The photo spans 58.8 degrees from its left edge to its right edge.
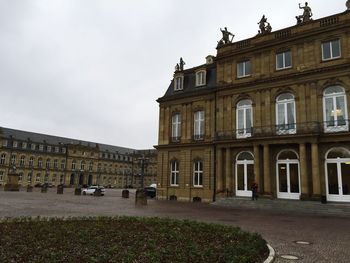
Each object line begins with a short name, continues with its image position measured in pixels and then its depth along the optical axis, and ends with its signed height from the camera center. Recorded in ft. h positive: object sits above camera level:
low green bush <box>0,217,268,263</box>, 22.52 -5.43
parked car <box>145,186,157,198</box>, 131.57 -5.08
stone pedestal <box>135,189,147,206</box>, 85.24 -4.63
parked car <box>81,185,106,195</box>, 148.76 -5.68
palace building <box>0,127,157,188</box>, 282.97 +18.11
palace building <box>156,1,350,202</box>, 79.05 +18.82
